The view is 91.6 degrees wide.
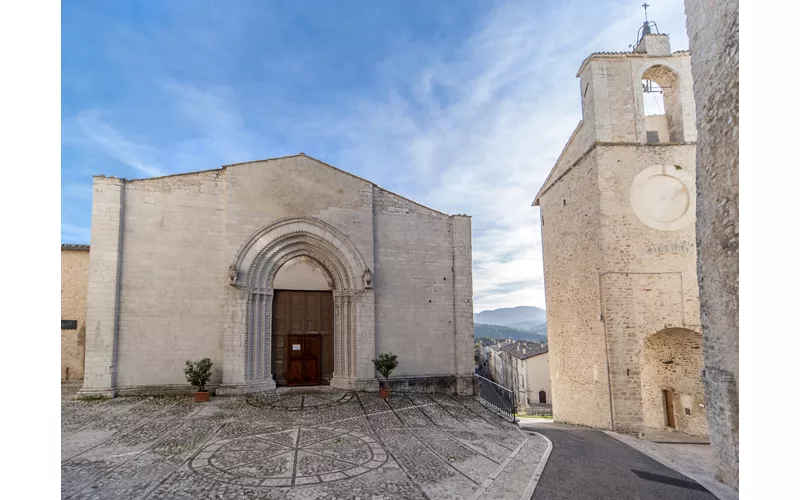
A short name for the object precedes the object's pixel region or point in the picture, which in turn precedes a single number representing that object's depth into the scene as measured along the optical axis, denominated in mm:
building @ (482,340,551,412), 36719
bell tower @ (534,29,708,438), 12641
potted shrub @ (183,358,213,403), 10250
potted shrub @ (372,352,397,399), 11539
